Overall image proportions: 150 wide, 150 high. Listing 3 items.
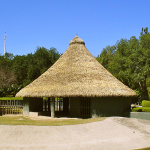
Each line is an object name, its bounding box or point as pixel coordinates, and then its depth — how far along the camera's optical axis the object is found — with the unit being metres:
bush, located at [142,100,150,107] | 28.85
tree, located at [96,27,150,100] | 33.06
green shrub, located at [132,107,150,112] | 23.75
